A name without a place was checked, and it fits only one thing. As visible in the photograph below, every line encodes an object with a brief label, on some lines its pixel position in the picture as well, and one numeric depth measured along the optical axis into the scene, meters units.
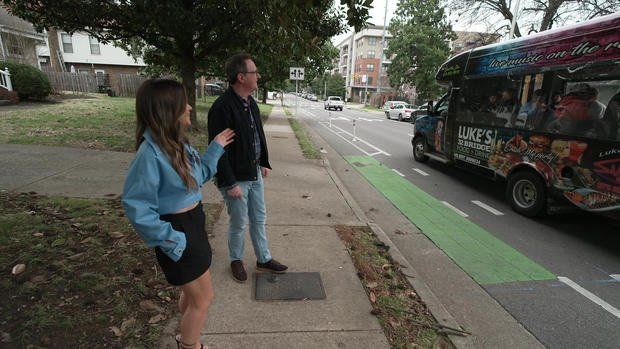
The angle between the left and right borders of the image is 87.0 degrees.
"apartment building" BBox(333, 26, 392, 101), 69.94
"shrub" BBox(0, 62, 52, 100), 13.48
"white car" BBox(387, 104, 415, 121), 26.16
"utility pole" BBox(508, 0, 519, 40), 19.47
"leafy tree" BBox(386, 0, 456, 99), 34.91
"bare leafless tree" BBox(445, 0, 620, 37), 16.64
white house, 29.48
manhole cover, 2.95
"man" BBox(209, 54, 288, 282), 2.75
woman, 1.65
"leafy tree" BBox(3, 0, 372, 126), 3.50
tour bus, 4.33
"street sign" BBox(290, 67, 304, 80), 18.00
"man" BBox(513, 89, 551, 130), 5.27
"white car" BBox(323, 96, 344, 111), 38.93
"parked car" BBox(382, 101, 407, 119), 28.47
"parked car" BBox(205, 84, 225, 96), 41.03
